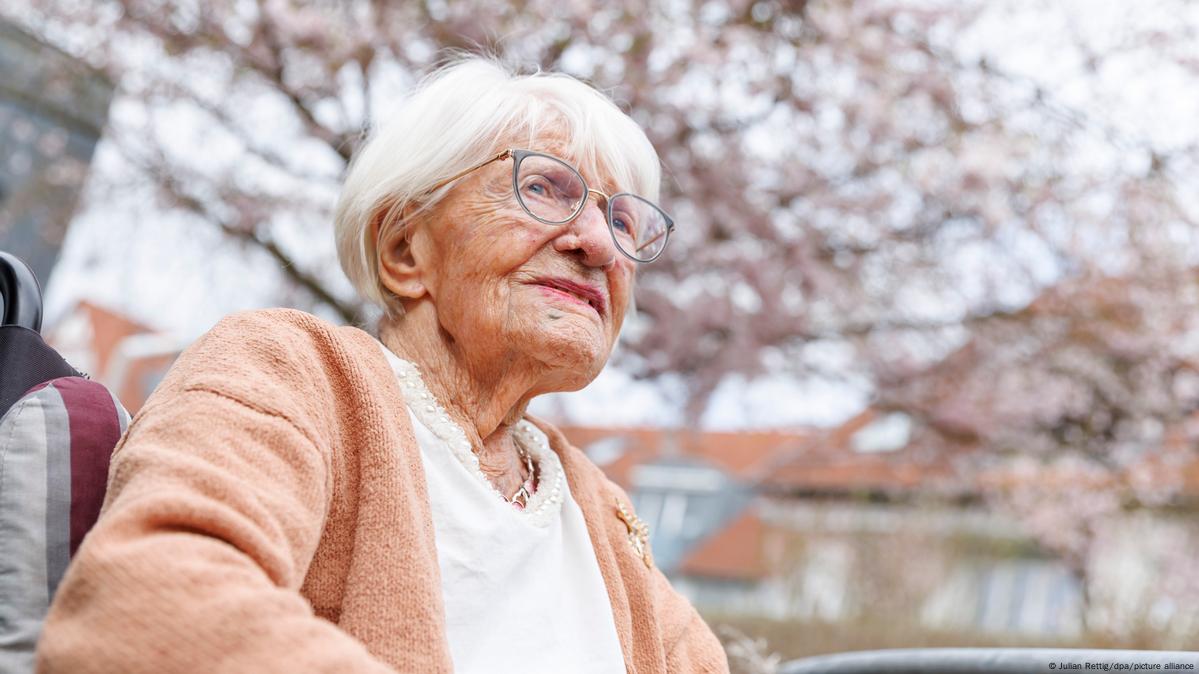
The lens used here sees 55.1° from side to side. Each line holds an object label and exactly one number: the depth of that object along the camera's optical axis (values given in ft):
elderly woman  3.35
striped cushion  4.09
